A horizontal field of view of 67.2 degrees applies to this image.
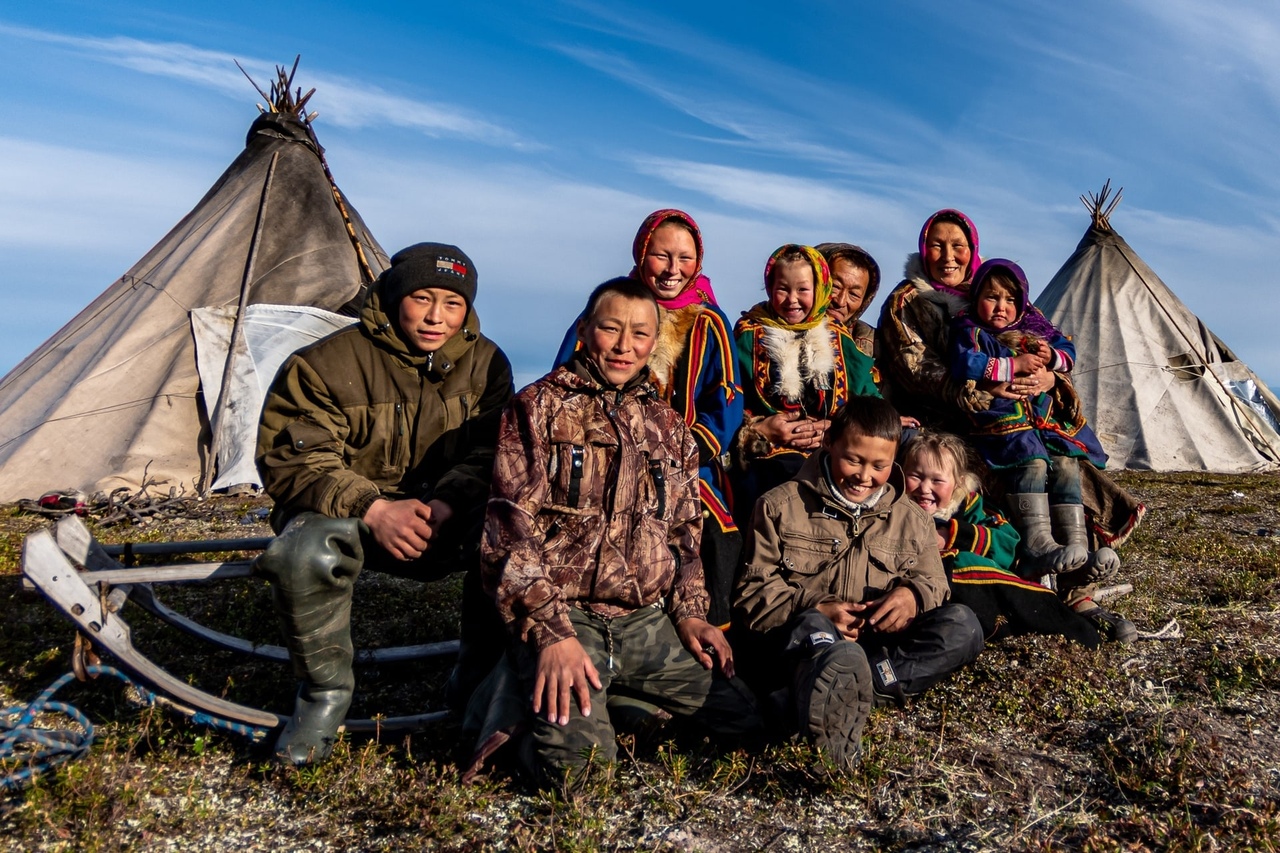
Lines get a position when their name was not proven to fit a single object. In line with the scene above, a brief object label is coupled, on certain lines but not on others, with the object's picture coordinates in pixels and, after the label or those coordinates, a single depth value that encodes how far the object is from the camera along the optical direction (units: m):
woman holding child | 4.53
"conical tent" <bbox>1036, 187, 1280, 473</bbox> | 12.58
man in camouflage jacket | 2.99
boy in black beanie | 3.02
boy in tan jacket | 3.50
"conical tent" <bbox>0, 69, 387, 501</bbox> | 8.71
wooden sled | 2.95
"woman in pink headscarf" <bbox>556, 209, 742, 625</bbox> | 3.76
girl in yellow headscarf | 4.18
